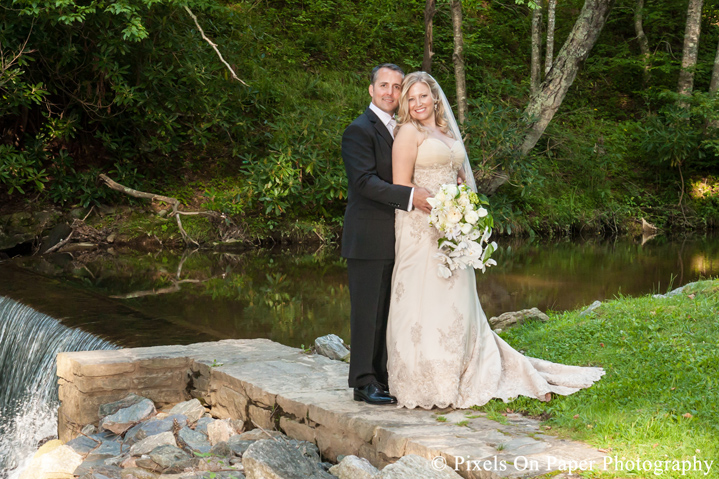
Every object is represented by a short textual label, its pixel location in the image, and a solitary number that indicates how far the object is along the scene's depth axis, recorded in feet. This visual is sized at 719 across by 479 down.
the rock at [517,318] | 24.06
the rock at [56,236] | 45.11
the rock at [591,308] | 22.90
